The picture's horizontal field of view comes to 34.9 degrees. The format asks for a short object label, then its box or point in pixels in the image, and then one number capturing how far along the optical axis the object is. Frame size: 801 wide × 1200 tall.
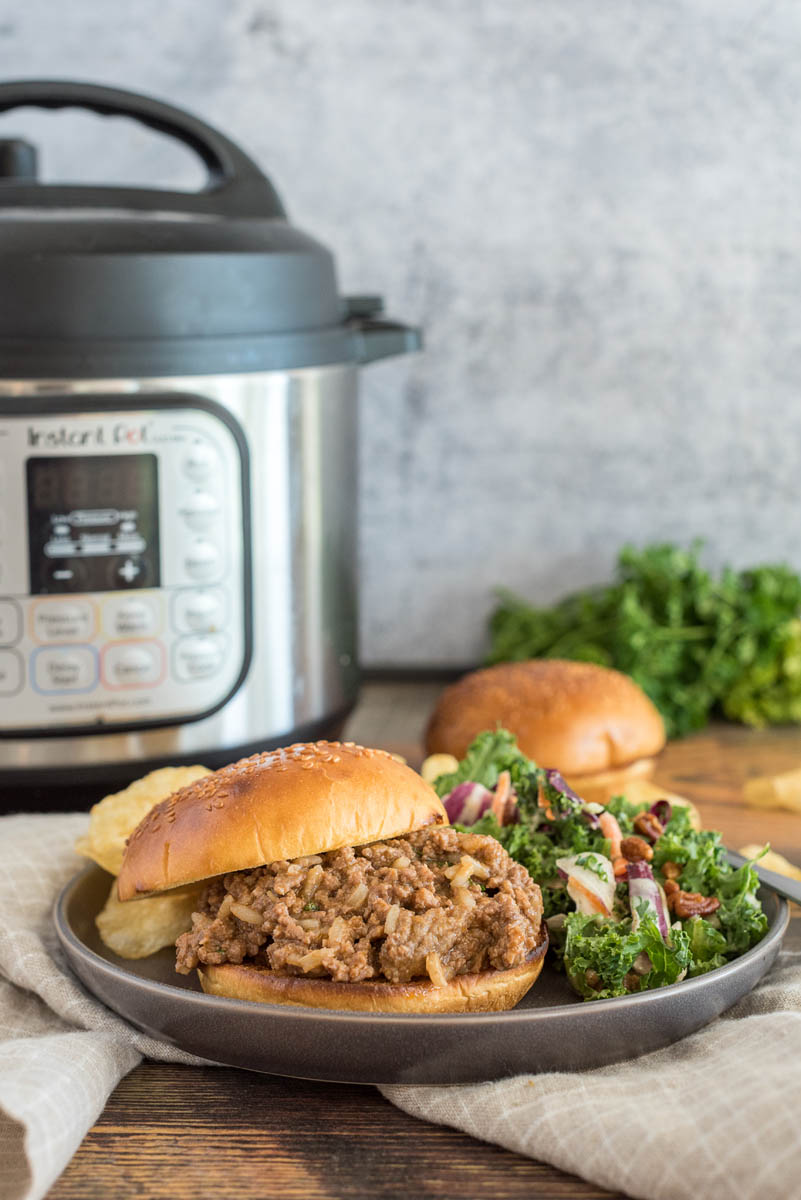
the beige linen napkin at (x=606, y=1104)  0.71
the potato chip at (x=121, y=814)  1.03
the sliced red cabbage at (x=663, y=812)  1.09
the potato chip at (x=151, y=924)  0.97
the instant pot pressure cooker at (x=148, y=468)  1.17
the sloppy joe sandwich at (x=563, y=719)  1.45
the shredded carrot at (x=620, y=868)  0.98
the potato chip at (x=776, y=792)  1.41
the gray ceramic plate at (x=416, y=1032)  0.77
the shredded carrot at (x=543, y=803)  1.05
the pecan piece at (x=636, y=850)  1.01
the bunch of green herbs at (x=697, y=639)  1.74
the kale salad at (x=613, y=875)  0.87
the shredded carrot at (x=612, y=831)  1.00
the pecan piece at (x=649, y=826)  1.05
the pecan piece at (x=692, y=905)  0.95
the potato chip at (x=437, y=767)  1.25
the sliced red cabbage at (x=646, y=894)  0.92
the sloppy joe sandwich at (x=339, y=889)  0.82
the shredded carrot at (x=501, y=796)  1.07
